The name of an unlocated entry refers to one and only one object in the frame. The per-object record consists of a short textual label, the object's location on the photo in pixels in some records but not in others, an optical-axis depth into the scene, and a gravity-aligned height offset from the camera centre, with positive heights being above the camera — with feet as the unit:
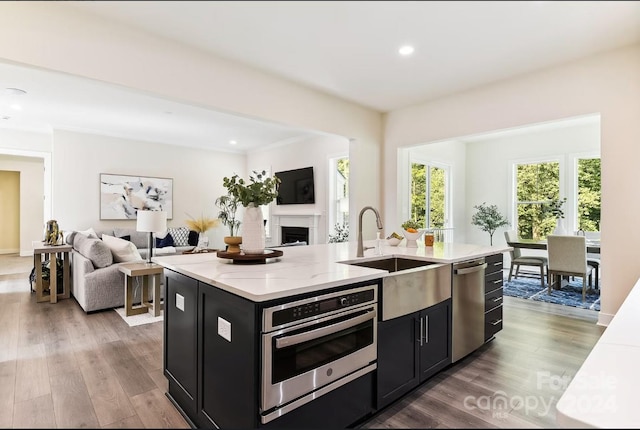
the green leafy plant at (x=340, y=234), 19.36 -1.04
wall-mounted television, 21.50 +2.04
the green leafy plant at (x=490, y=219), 21.74 -0.10
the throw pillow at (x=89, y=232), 16.69 -0.90
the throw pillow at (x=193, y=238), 22.47 -1.53
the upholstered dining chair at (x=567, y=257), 13.83 -1.71
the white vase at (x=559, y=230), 15.79 -0.59
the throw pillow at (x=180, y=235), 21.91 -1.32
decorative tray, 6.26 -0.80
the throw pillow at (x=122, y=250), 13.33 -1.46
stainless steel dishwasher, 7.73 -2.26
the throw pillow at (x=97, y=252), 12.42 -1.44
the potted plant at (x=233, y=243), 6.80 -0.57
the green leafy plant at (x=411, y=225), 9.91 -0.25
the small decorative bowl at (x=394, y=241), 10.18 -0.76
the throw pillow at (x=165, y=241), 20.88 -1.65
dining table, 14.34 -1.39
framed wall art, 20.63 +1.39
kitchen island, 4.33 -1.91
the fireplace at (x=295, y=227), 21.18 -0.76
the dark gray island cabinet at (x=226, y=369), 4.31 -2.38
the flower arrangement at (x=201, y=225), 13.09 -0.37
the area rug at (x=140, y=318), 11.09 -3.65
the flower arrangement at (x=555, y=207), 18.72 +0.65
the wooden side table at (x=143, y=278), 11.46 -2.50
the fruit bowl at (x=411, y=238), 9.78 -0.63
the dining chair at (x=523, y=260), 16.53 -2.21
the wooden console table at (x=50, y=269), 13.19 -2.22
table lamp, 12.48 -0.20
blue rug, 13.37 -3.49
